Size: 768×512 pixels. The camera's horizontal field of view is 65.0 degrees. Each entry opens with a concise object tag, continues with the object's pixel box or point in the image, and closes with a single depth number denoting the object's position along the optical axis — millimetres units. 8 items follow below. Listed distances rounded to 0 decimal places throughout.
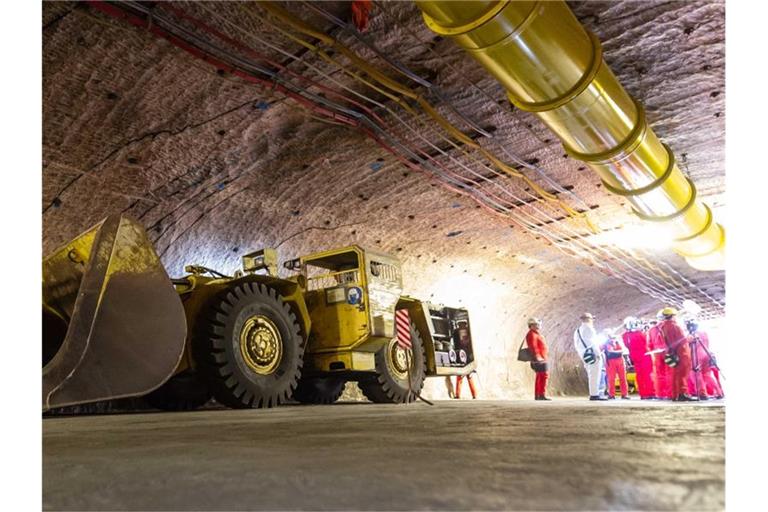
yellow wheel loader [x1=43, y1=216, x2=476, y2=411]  3070
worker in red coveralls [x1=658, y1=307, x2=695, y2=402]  8484
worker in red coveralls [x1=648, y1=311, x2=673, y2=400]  9891
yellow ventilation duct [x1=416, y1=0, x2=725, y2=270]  3158
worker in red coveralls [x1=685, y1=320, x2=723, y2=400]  9492
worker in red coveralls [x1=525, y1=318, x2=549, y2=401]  9984
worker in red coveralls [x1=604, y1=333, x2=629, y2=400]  10023
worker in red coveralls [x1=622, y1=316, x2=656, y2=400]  10242
